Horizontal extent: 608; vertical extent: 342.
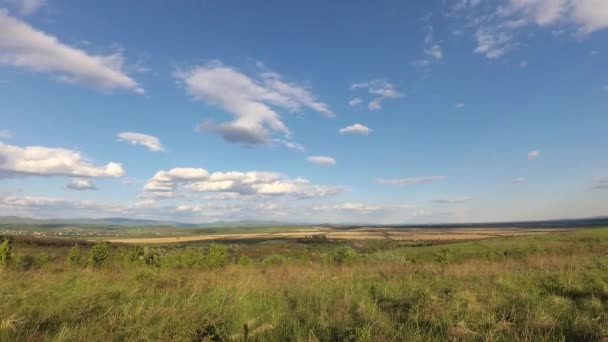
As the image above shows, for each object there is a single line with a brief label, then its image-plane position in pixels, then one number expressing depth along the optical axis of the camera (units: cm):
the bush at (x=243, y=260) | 3090
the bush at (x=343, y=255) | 2992
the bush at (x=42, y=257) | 2369
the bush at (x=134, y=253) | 2968
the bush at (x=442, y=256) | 2463
